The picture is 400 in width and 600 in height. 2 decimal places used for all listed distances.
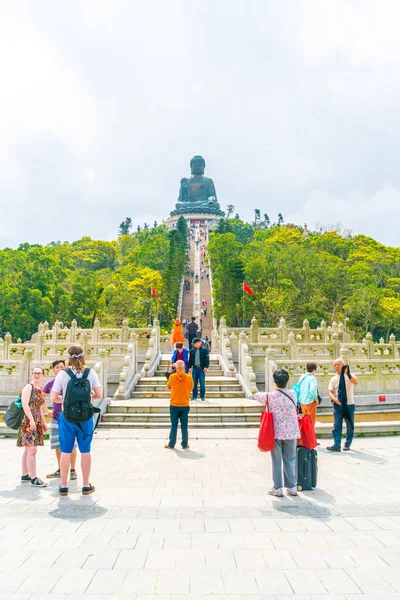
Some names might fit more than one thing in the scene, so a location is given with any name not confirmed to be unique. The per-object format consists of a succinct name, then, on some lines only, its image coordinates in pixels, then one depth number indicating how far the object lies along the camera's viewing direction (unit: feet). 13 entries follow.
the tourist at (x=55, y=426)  21.02
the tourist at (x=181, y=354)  35.39
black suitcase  19.72
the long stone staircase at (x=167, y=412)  35.27
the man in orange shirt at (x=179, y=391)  26.81
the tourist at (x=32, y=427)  20.20
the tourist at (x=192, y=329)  47.14
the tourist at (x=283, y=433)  18.81
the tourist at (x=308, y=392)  25.18
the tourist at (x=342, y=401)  26.94
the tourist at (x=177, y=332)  50.58
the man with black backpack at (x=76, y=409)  18.33
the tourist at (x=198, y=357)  36.73
